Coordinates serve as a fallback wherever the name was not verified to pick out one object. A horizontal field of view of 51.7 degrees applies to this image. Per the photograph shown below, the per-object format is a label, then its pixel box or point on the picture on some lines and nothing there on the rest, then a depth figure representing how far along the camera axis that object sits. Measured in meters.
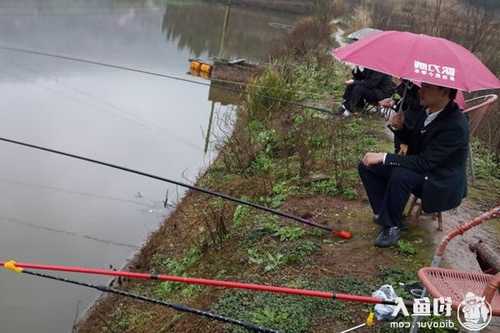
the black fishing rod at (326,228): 3.77
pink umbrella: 2.84
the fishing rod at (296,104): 7.43
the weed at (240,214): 4.74
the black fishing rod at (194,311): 2.24
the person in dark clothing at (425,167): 3.07
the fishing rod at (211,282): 2.30
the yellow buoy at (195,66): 14.69
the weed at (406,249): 3.58
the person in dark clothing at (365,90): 7.07
